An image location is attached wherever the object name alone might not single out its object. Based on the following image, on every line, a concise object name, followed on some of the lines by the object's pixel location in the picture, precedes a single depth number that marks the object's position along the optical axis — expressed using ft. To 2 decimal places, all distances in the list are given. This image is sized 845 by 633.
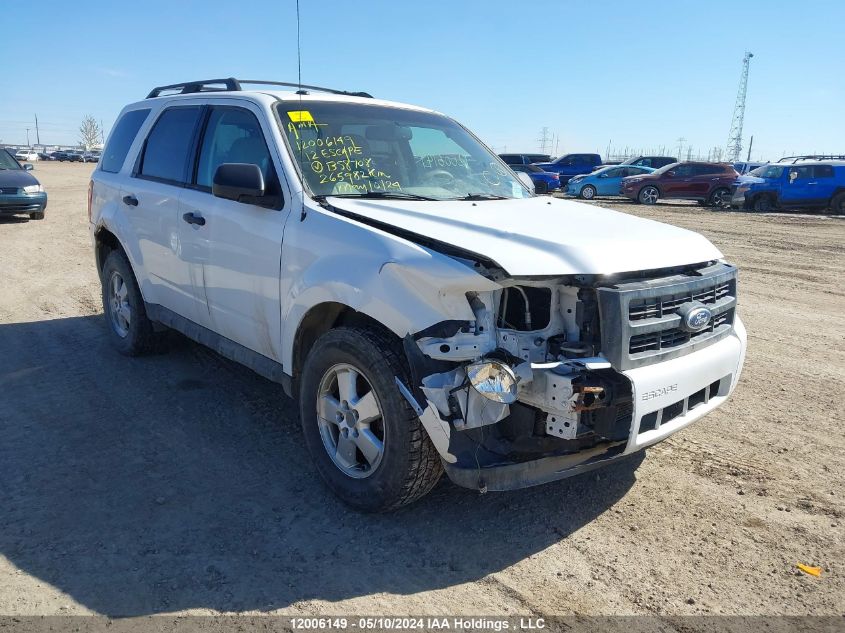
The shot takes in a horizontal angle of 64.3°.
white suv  9.55
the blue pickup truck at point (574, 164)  115.96
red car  78.84
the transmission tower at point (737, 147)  334.03
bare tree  441.68
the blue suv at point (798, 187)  68.33
